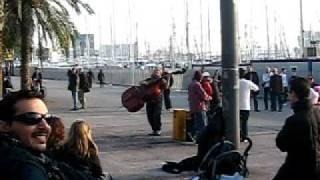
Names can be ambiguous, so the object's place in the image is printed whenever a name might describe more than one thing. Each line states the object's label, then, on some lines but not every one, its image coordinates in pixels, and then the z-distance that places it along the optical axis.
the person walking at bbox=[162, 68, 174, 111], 23.21
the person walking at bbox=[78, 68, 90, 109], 25.34
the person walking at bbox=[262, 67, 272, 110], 24.36
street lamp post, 7.18
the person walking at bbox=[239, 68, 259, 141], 14.04
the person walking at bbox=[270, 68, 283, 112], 23.36
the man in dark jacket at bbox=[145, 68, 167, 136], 15.77
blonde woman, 6.02
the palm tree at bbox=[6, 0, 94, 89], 19.53
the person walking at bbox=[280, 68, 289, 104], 24.06
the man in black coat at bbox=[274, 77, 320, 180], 5.93
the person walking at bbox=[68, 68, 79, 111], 25.86
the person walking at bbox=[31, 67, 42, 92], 30.77
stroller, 5.55
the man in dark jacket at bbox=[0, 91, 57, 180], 2.62
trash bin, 14.74
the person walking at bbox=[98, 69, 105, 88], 46.71
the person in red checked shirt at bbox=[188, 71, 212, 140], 14.53
